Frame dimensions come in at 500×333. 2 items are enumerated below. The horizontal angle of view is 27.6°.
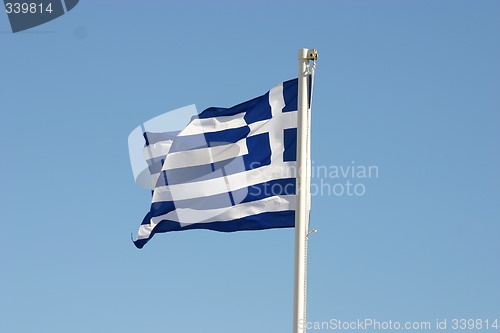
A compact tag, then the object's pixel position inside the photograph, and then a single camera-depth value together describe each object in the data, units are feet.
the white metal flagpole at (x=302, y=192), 62.08
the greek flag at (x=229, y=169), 69.51
